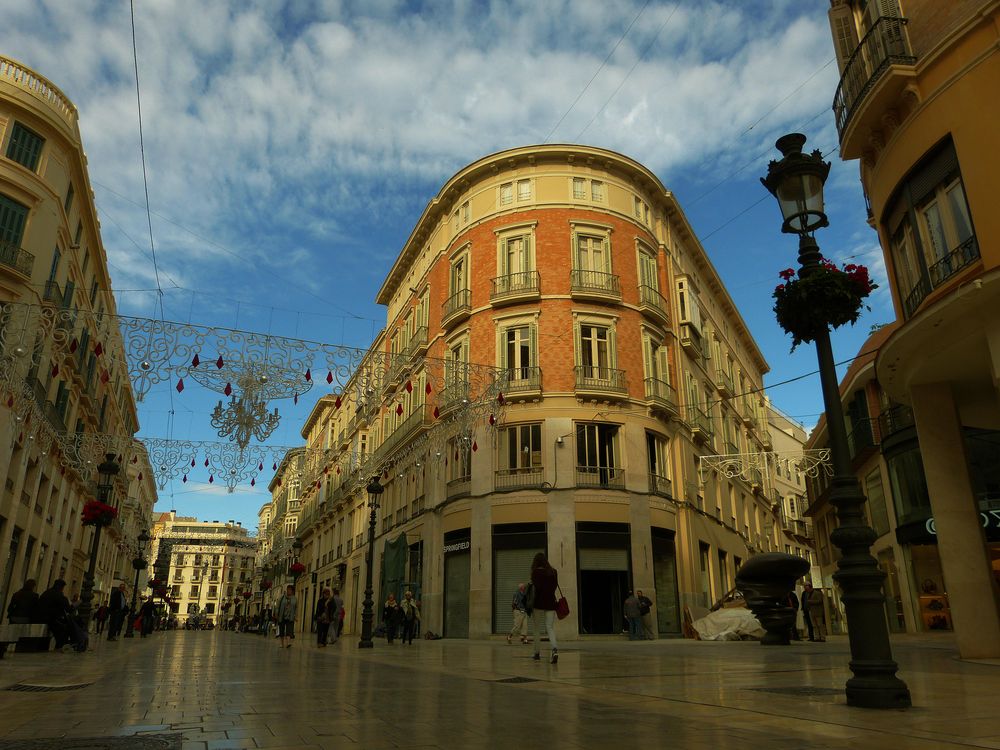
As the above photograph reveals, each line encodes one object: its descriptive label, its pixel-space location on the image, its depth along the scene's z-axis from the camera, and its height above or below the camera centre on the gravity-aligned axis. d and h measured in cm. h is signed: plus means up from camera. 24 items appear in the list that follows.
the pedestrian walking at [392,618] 2152 -39
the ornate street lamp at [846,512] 530 +72
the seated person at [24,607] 1434 +0
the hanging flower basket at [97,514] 1839 +232
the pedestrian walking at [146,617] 3116 -50
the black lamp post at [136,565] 3172 +176
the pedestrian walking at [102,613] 2862 -28
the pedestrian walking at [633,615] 2172 -34
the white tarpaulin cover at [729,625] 1889 -59
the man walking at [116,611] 2366 -15
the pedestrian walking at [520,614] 1896 -29
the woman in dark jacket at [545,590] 1101 +21
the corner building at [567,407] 2439 +724
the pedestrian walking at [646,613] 2216 -29
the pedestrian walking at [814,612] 1848 -24
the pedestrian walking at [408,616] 2169 -33
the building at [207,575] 13975 +597
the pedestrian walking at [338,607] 2141 -5
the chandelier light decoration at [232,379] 1266 +456
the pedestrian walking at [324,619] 1984 -37
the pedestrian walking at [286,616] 2083 -32
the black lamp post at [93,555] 1823 +130
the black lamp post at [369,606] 1805 -2
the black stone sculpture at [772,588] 1587 +33
